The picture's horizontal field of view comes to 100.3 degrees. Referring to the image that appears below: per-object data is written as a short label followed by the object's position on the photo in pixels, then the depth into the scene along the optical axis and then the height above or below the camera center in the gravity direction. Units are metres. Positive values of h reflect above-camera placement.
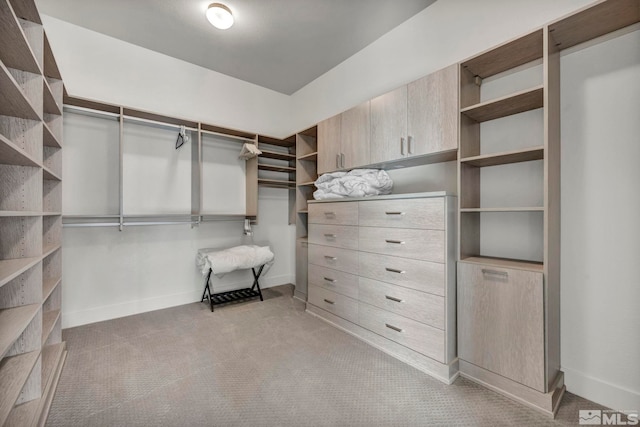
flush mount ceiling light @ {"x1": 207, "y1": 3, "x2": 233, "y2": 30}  2.26 +1.72
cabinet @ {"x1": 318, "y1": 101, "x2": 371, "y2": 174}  2.46 +0.73
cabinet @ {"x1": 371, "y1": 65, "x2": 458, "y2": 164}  1.84 +0.73
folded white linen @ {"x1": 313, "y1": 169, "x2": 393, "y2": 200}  2.34 +0.27
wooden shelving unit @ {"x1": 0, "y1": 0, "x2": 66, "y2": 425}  1.14 +0.02
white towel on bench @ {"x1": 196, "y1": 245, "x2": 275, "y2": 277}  2.82 -0.49
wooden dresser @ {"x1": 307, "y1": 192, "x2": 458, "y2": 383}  1.76 -0.47
